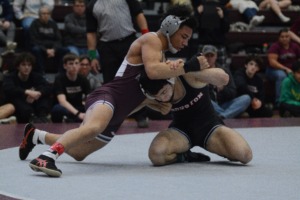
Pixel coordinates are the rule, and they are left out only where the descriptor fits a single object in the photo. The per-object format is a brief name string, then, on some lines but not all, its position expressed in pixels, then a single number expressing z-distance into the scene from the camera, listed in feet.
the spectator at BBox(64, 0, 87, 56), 48.87
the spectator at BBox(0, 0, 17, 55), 46.78
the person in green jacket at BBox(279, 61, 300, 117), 45.70
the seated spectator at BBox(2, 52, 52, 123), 41.13
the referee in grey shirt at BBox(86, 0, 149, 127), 35.07
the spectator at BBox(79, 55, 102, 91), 43.97
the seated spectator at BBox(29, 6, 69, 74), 46.86
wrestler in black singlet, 24.85
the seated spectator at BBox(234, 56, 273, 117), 46.03
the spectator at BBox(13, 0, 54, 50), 48.80
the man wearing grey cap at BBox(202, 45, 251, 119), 44.06
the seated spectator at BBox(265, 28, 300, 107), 50.21
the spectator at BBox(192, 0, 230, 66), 50.42
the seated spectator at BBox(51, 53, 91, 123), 40.73
